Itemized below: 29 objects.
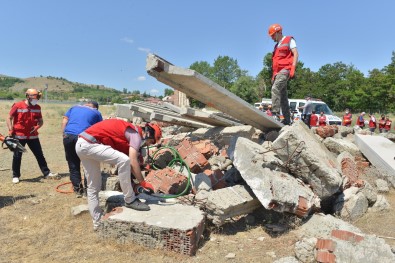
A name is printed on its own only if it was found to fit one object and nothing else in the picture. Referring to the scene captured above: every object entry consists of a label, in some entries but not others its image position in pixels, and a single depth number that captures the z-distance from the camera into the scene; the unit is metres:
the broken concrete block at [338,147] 6.70
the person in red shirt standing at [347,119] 14.45
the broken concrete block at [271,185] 3.96
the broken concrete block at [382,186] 5.51
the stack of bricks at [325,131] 7.67
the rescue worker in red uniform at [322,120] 12.73
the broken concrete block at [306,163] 4.33
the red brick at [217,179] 5.07
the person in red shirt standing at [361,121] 15.09
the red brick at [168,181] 4.84
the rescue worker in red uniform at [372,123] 14.66
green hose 4.64
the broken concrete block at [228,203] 4.07
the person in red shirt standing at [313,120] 10.96
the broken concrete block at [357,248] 3.24
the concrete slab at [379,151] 5.90
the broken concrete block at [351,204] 4.58
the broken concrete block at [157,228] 3.62
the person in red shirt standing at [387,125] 15.04
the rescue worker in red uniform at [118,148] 3.91
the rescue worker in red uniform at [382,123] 14.96
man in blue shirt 5.30
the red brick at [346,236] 3.46
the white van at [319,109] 15.31
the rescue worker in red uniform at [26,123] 6.36
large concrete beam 4.36
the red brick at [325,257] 3.32
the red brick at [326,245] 3.36
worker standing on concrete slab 5.70
